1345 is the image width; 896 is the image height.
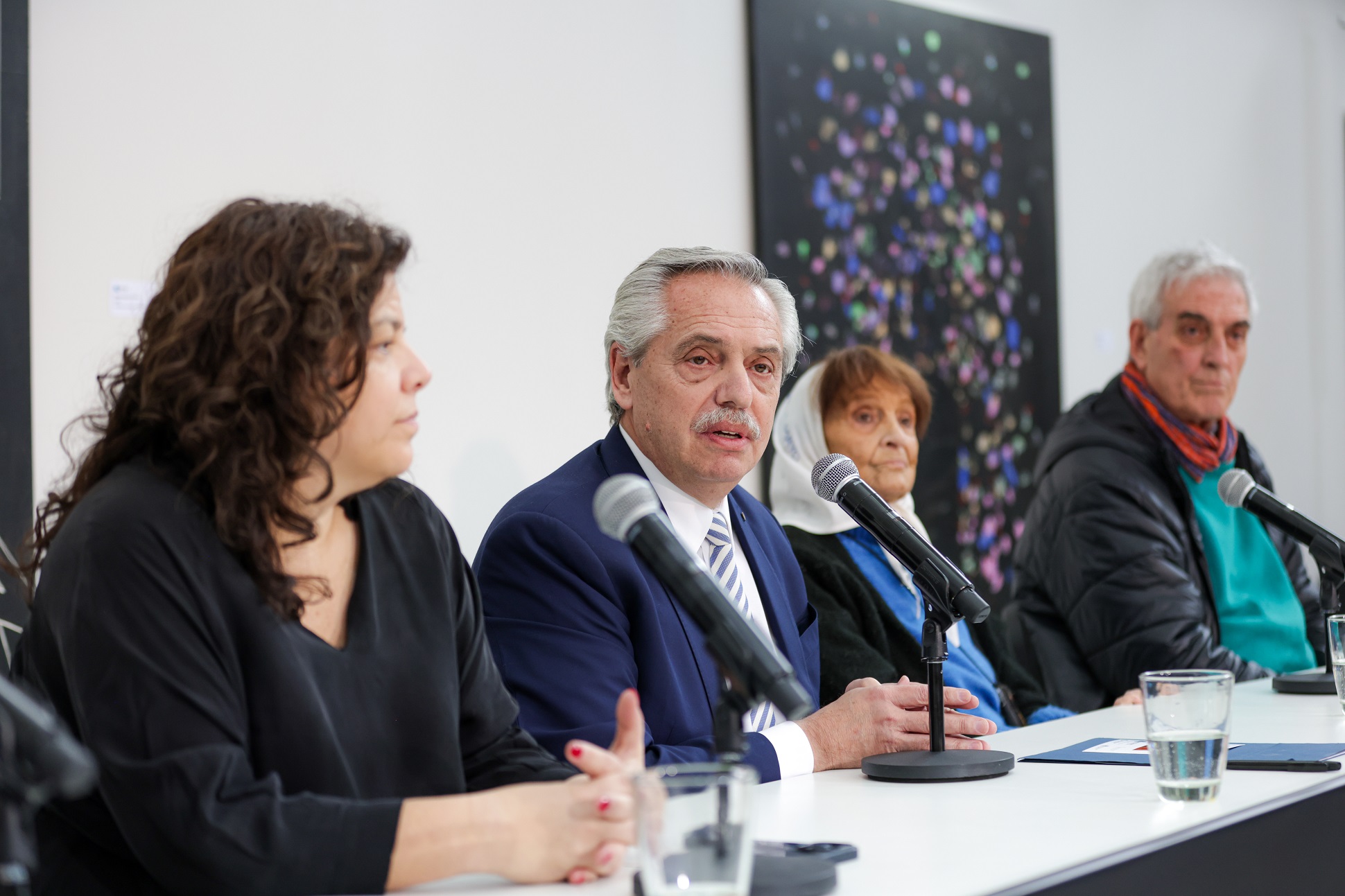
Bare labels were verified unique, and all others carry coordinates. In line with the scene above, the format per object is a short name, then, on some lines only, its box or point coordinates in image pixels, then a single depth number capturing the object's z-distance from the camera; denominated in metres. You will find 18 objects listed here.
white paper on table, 2.39
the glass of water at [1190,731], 2.15
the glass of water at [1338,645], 2.49
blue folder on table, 2.29
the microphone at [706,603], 1.97
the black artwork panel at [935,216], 3.64
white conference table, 1.99
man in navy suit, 2.37
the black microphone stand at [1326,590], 2.67
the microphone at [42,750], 1.75
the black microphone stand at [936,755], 2.27
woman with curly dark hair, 1.99
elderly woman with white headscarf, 2.76
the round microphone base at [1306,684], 2.71
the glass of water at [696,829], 1.88
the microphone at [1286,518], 2.67
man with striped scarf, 3.03
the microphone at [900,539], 2.26
